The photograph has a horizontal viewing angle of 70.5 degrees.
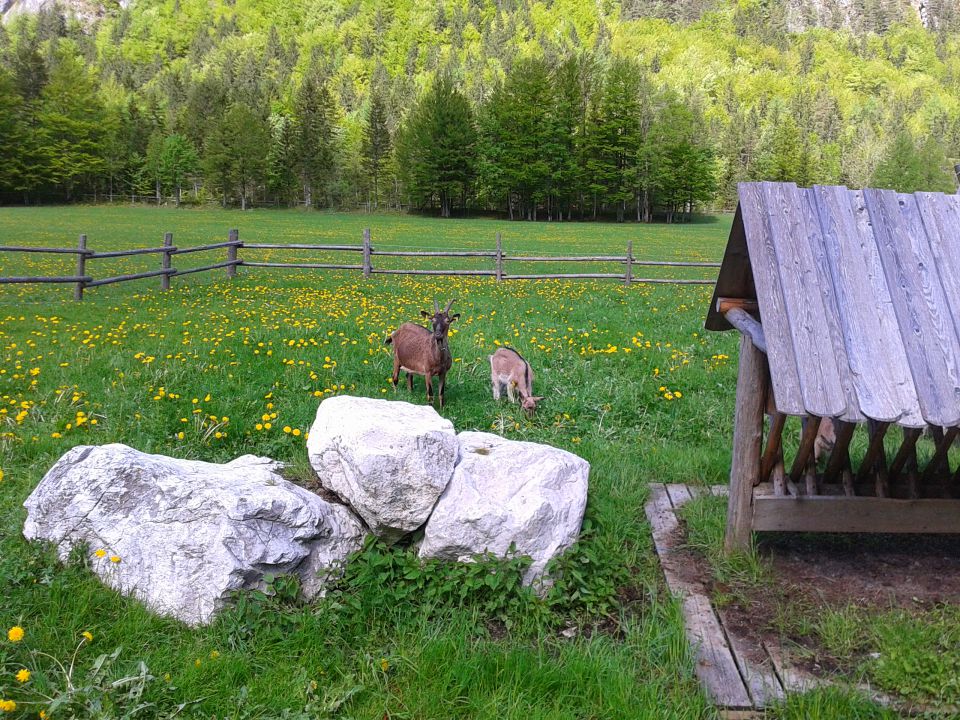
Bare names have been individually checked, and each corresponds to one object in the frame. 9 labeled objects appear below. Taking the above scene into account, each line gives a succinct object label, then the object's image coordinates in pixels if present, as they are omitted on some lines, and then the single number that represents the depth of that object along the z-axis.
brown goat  6.88
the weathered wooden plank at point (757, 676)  3.01
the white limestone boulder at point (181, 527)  3.51
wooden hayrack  3.06
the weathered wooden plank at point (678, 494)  5.17
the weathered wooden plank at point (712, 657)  3.04
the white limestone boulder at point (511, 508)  3.92
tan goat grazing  6.95
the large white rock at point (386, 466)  4.04
